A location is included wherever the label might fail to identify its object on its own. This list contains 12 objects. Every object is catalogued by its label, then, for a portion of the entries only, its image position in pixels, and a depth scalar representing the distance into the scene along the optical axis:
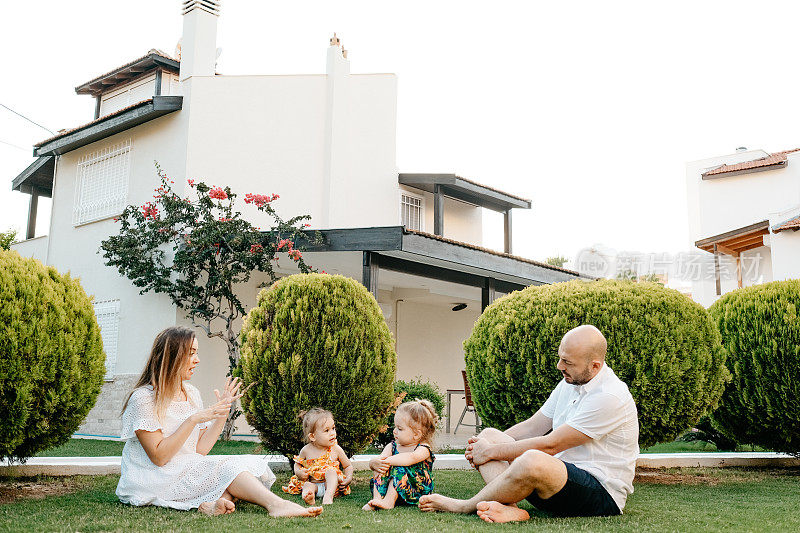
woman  4.60
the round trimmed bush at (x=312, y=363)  6.30
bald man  4.26
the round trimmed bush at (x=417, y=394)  9.70
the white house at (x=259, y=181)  13.38
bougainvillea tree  12.07
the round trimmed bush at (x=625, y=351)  6.48
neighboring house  23.83
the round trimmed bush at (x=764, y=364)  7.45
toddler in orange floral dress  5.55
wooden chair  12.49
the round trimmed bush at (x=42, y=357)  4.91
